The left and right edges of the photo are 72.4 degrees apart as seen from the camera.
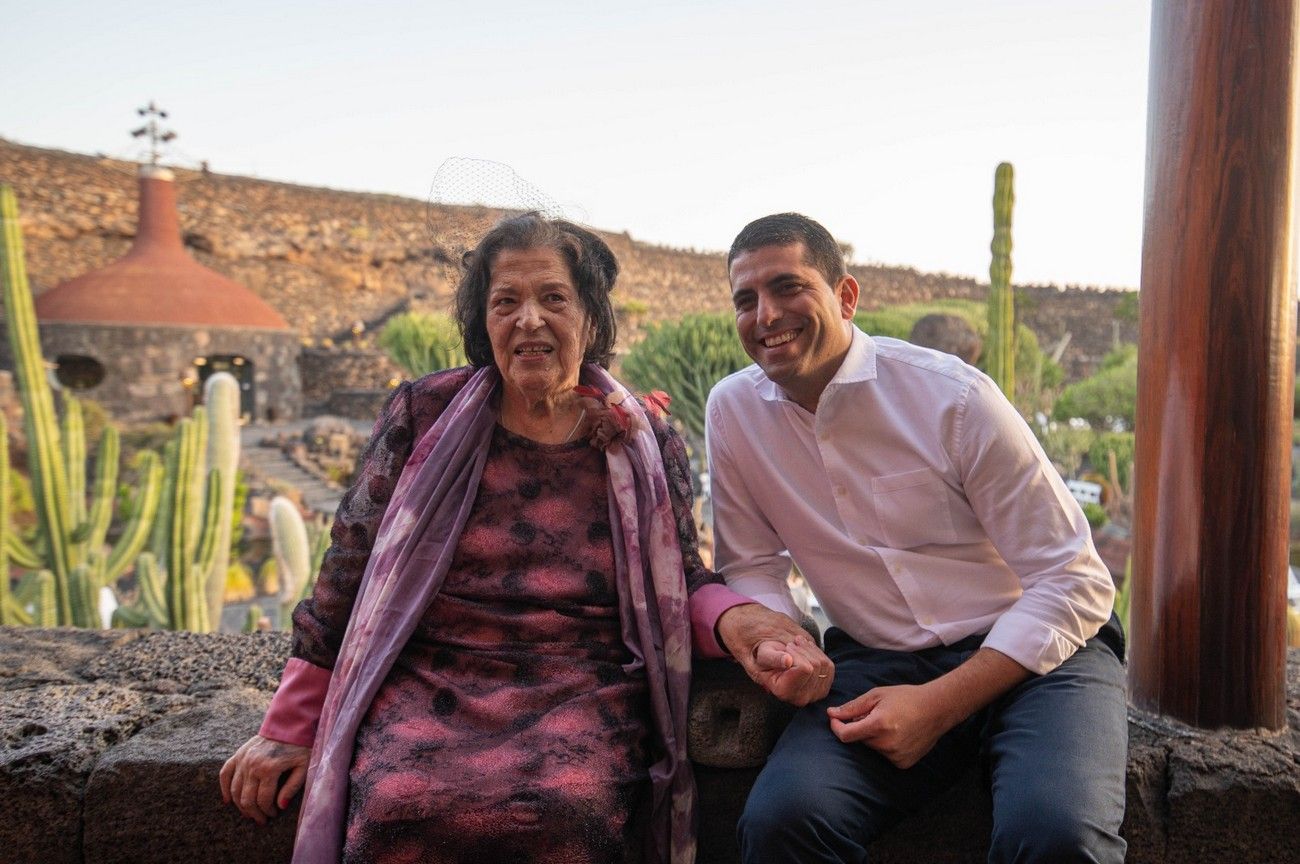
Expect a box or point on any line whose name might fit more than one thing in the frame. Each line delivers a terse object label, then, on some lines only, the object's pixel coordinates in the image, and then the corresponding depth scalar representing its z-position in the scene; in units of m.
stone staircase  13.09
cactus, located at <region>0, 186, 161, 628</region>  5.09
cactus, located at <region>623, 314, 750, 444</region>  11.26
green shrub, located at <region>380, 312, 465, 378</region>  15.74
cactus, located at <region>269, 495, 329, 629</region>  6.17
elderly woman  1.39
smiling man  1.35
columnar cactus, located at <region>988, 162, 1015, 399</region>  6.32
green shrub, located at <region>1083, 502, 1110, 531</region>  12.12
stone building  16.09
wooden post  1.63
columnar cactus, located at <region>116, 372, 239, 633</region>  4.98
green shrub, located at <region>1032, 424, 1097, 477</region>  14.67
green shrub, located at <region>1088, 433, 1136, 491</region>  14.32
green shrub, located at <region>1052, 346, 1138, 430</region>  15.38
